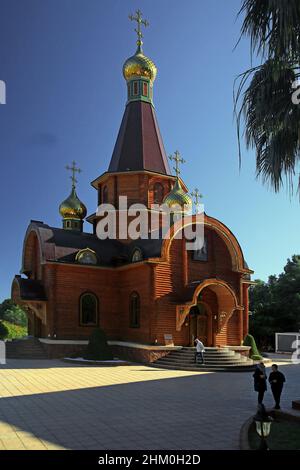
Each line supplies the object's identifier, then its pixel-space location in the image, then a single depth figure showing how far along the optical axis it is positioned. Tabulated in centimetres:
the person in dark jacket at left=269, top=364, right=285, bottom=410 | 1003
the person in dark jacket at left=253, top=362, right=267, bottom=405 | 1029
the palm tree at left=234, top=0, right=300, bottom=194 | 838
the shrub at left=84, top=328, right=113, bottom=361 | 2014
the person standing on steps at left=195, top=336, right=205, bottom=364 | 1884
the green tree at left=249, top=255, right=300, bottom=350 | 3152
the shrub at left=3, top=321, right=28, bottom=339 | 3338
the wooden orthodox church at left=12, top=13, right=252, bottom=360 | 2094
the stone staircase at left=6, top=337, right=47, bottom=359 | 2211
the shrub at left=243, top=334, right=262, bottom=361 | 2272
